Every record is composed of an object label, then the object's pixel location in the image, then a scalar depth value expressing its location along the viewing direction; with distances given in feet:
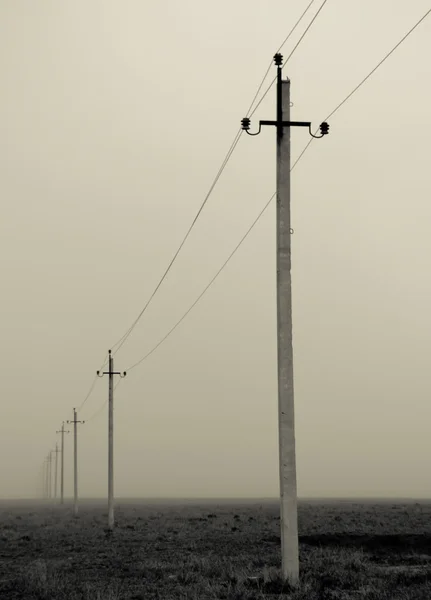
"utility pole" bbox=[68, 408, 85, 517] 223.81
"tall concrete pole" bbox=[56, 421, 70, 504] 287.07
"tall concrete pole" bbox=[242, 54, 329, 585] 53.78
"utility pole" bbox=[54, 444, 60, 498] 370.65
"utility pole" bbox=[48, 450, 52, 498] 420.69
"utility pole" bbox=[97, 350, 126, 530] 136.46
